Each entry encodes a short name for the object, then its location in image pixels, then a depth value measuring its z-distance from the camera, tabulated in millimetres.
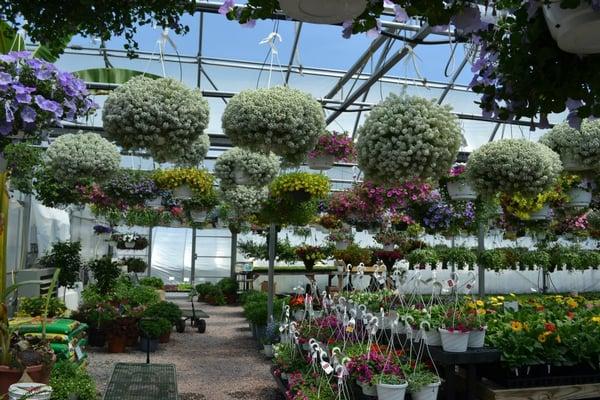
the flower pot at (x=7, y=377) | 3182
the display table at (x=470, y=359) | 3705
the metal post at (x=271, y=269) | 7273
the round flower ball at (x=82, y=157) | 4668
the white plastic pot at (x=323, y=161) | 4871
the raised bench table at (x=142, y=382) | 3840
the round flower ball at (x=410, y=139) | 3170
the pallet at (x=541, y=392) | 3635
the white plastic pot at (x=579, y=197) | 5703
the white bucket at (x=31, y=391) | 2748
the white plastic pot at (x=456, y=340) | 3732
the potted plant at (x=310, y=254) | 8922
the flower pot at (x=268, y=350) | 7049
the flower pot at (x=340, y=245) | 10627
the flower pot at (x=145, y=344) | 7492
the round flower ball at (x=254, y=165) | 5539
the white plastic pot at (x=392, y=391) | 3494
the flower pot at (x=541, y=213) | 6684
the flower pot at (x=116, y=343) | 7316
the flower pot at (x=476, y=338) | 3820
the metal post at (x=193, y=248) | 16761
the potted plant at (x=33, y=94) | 2426
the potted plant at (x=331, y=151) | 4816
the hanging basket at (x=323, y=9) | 1359
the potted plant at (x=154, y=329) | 7223
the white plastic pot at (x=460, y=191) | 5418
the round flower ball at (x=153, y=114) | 3119
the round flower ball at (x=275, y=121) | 3293
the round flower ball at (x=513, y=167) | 4027
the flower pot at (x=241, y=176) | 5590
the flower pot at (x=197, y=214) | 9336
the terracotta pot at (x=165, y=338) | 8039
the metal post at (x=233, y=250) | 16016
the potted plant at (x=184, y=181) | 6406
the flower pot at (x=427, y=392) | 3633
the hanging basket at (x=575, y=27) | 1240
